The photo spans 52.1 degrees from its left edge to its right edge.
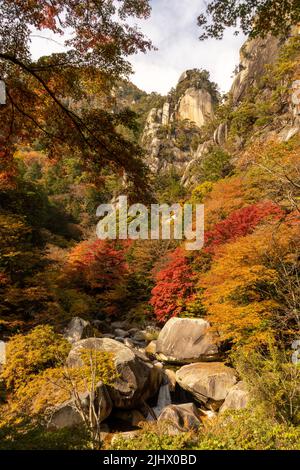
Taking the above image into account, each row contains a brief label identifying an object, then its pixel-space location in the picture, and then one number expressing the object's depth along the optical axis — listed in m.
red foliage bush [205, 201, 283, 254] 13.62
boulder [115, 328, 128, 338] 15.62
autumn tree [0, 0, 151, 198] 4.57
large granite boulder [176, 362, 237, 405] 9.77
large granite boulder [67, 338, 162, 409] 8.91
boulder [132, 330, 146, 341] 15.38
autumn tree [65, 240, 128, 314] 18.02
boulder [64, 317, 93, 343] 11.56
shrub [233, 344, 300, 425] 6.05
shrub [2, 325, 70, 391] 9.00
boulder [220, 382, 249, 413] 8.55
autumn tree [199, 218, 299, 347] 9.28
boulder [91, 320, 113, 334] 16.14
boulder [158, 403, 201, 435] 7.83
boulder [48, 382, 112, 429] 7.60
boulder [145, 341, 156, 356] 13.52
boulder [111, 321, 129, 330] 17.19
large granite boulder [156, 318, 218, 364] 11.48
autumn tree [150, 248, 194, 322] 14.37
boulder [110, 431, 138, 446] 7.46
